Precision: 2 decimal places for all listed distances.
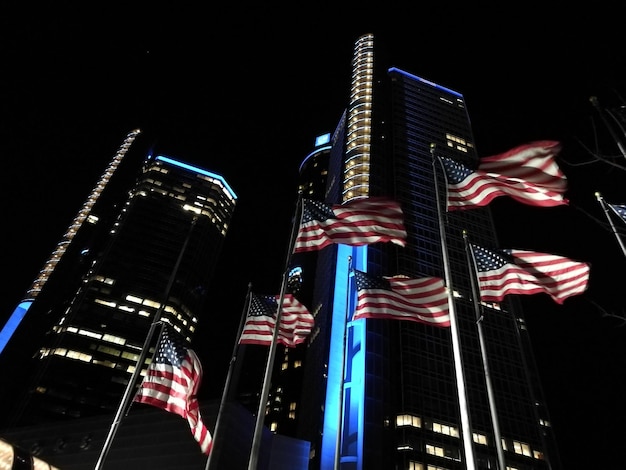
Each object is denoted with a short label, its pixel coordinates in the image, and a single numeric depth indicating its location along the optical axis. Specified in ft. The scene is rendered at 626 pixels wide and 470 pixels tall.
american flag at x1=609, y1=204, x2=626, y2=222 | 54.94
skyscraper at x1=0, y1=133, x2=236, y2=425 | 388.98
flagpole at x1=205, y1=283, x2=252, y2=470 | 69.29
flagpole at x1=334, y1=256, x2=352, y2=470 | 65.92
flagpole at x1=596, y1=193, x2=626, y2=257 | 58.47
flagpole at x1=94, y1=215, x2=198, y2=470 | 63.36
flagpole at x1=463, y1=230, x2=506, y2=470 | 49.19
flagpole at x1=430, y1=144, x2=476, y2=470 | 44.45
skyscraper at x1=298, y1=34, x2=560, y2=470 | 241.35
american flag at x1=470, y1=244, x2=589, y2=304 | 58.65
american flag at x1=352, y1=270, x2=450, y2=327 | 63.10
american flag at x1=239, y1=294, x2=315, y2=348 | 74.79
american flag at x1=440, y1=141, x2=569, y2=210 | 59.16
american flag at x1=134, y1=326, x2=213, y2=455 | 67.41
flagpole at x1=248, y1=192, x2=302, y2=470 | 49.08
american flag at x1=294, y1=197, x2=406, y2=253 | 68.28
